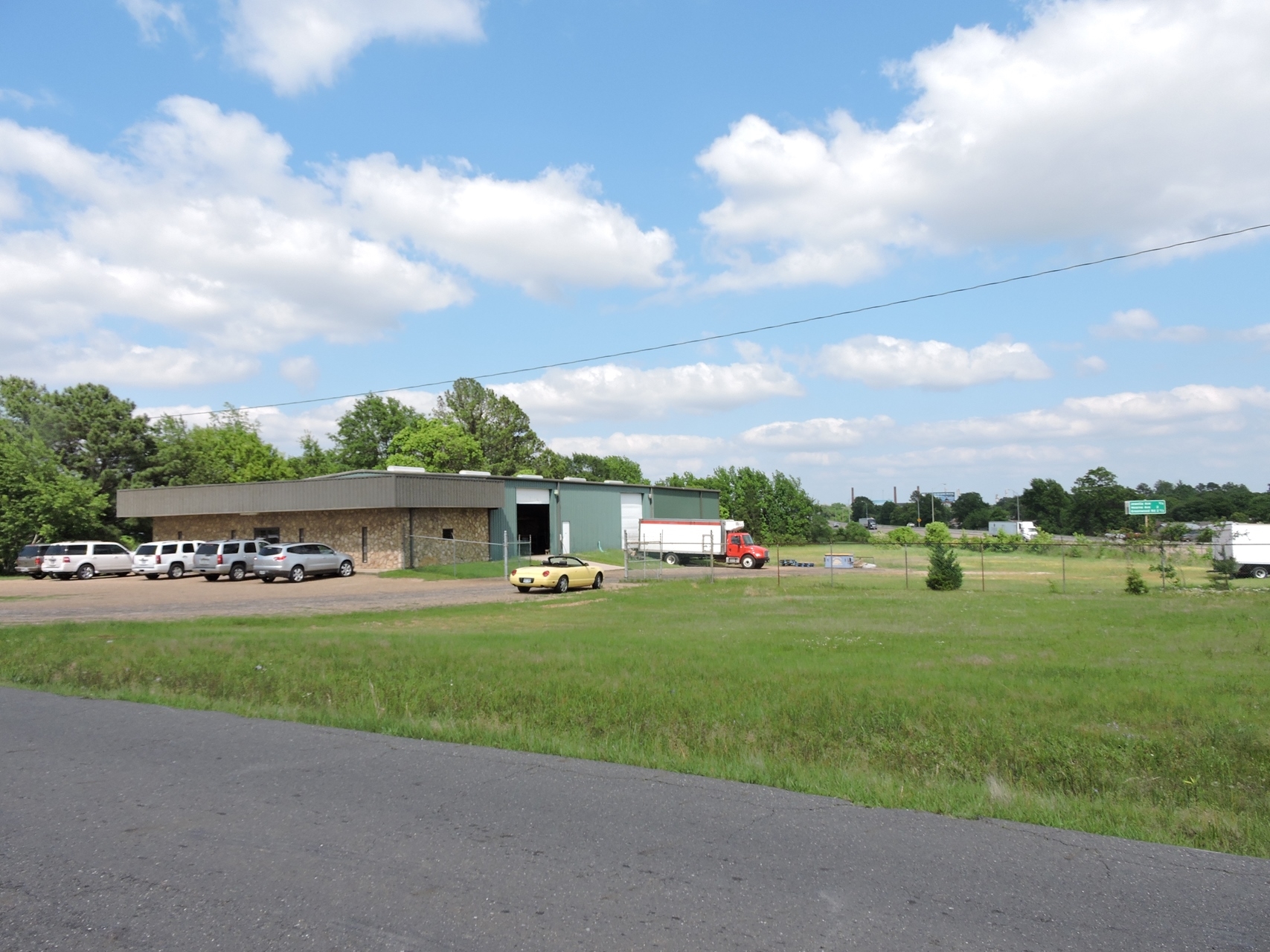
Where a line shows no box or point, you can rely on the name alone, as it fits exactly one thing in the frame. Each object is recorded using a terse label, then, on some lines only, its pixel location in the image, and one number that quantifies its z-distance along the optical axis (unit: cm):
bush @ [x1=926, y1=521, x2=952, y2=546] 7812
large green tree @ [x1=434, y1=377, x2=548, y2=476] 10244
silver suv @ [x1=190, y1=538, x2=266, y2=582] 4122
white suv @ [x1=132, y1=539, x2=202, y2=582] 4425
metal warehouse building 4606
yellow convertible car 3300
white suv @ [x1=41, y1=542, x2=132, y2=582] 4438
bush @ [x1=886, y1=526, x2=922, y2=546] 8650
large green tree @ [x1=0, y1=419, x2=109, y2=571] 5006
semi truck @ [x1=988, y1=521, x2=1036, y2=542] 11425
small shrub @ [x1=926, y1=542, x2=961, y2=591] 3466
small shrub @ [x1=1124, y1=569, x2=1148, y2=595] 3144
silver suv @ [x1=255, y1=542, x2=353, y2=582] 3962
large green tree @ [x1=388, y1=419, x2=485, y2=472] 8800
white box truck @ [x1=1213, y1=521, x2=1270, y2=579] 5012
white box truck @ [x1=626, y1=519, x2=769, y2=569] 5325
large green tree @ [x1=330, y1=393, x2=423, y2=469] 9950
